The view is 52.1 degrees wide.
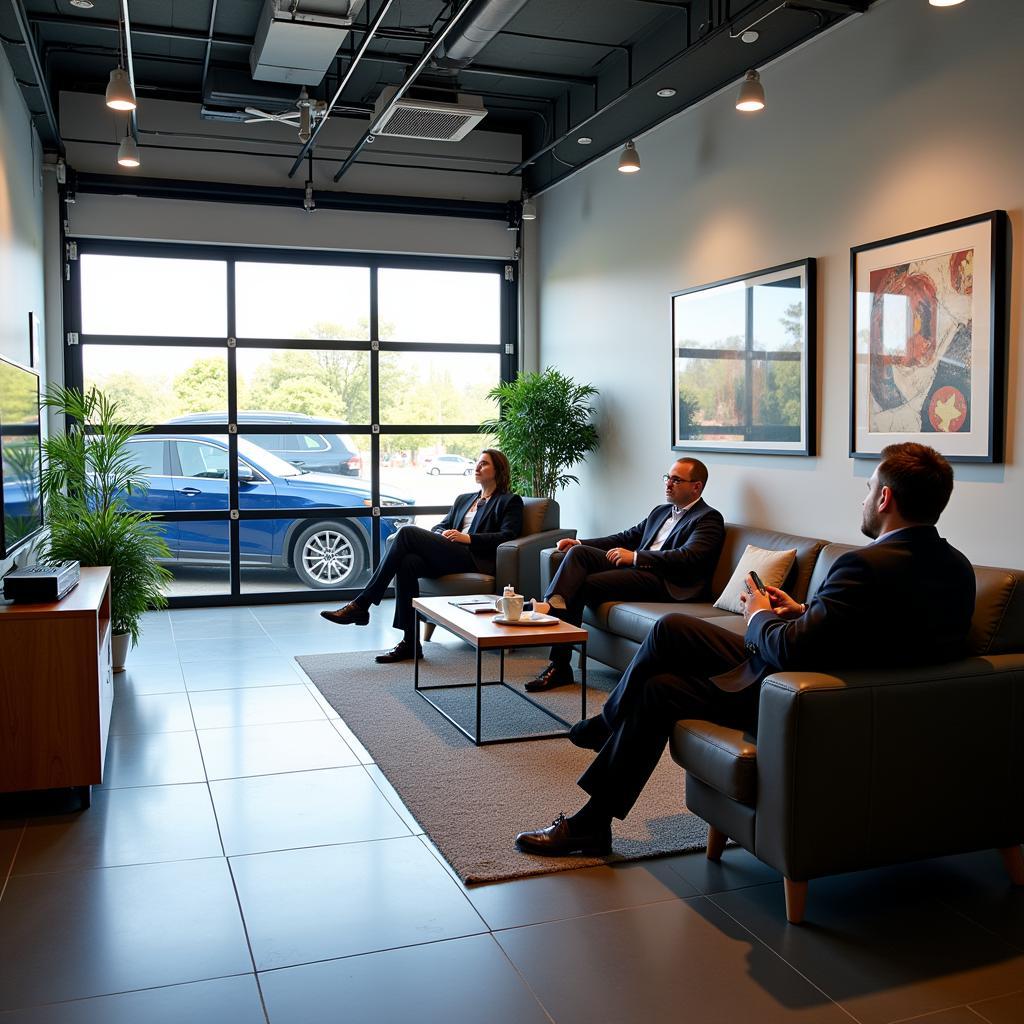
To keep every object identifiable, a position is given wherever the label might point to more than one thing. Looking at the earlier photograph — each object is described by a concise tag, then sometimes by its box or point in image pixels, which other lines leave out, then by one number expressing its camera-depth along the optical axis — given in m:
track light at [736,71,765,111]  4.53
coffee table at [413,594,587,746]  4.21
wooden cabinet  3.49
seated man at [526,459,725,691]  5.21
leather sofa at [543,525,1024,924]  2.62
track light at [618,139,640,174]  5.86
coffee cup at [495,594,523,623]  4.44
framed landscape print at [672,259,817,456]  4.97
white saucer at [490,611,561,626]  4.48
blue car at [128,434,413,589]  7.53
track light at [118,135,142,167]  5.91
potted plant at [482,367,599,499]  7.00
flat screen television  3.98
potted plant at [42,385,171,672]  5.39
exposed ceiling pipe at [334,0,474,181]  4.77
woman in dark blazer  5.96
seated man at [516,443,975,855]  2.70
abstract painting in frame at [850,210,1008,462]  3.88
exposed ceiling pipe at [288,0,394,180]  4.60
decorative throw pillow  4.64
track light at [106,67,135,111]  4.71
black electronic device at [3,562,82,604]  3.68
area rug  3.21
